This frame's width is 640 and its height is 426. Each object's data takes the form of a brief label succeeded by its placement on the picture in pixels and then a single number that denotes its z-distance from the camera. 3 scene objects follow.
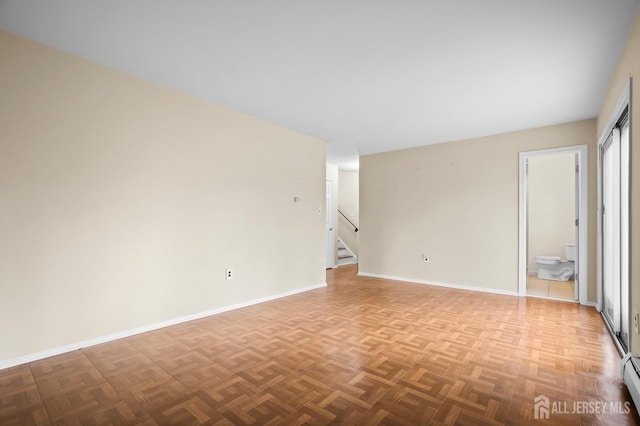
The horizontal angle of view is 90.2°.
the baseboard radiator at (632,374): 1.86
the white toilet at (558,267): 5.90
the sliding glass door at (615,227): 2.72
